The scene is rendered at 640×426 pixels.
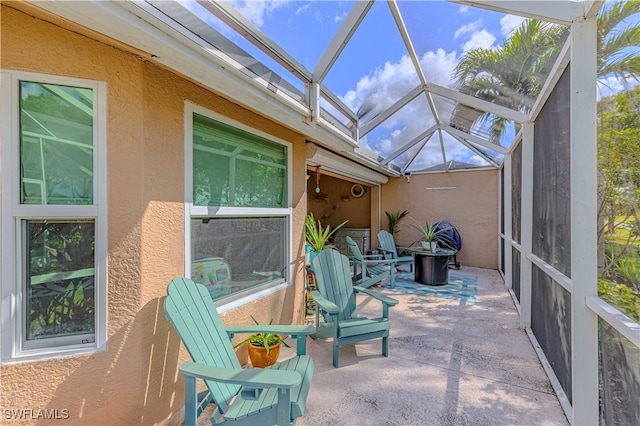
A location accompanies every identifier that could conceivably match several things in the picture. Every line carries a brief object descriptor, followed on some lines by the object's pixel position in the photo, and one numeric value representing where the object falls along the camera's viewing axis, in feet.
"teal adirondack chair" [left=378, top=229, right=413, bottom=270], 20.26
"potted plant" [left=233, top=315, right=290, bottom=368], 7.59
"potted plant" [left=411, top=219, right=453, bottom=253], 23.00
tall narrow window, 4.47
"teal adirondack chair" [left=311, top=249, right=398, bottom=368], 8.45
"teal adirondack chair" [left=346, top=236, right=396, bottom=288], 16.31
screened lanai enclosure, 4.67
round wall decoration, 27.73
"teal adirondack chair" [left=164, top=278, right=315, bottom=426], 4.58
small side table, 17.65
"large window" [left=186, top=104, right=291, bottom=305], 6.86
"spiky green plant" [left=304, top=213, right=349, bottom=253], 13.26
